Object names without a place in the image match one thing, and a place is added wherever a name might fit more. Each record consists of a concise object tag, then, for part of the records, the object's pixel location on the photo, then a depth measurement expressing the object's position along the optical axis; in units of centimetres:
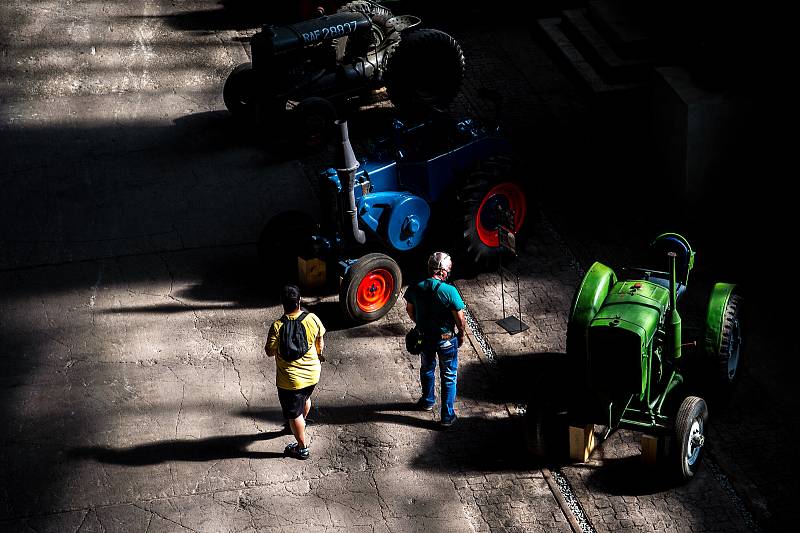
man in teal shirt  1816
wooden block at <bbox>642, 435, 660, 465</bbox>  1731
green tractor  1686
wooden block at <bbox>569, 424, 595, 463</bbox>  1752
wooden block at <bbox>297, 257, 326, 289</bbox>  2261
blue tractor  2195
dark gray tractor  2875
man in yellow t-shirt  1747
